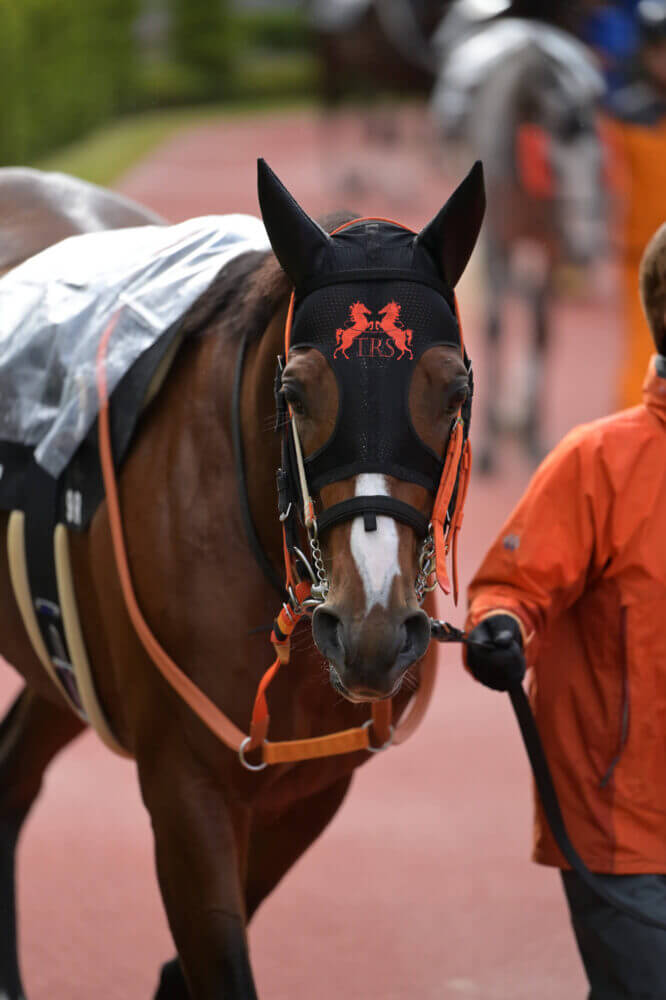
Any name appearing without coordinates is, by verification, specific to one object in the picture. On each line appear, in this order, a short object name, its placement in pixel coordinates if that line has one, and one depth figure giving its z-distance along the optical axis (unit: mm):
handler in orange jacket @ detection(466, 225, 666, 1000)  5285
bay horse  4992
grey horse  15984
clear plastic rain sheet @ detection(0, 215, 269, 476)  5539
